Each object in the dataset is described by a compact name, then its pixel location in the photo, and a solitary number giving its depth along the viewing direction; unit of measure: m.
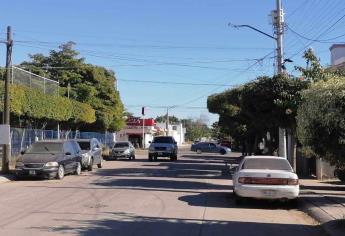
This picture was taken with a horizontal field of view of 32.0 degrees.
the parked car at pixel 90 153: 30.84
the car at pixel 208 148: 71.78
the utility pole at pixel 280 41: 28.53
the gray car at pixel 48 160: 24.41
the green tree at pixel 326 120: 11.22
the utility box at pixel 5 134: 27.19
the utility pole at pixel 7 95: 27.08
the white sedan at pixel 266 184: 15.85
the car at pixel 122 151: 47.34
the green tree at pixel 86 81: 58.78
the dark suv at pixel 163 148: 45.53
